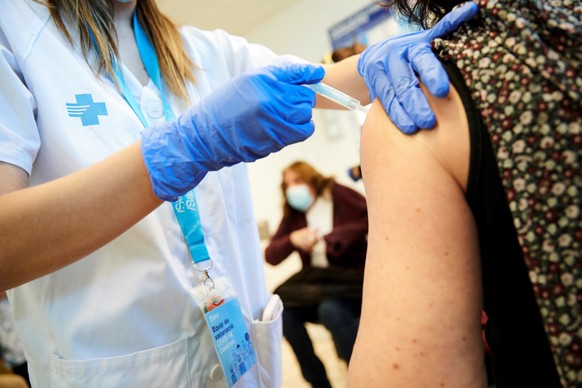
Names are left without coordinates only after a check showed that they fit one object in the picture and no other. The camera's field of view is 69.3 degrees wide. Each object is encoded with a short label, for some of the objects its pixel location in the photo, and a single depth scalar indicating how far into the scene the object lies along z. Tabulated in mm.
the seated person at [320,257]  2246
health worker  732
